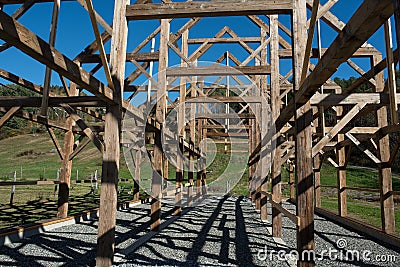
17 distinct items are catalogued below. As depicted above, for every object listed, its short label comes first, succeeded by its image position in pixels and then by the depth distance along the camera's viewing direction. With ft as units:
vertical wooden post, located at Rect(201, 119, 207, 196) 43.78
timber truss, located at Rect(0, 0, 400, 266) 7.72
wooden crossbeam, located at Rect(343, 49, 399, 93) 17.62
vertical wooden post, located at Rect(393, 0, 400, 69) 3.89
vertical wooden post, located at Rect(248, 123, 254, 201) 41.06
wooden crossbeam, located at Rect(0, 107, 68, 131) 16.79
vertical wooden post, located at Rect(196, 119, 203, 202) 38.70
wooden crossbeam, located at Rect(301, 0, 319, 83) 8.82
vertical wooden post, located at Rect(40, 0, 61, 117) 10.29
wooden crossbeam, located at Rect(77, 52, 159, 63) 21.21
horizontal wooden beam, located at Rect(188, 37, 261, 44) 27.76
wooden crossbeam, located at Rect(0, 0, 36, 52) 13.74
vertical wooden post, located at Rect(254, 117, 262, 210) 25.62
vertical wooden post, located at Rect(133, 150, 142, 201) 34.17
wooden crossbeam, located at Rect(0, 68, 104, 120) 16.04
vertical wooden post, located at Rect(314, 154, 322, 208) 29.37
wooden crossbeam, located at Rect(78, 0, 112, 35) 12.25
